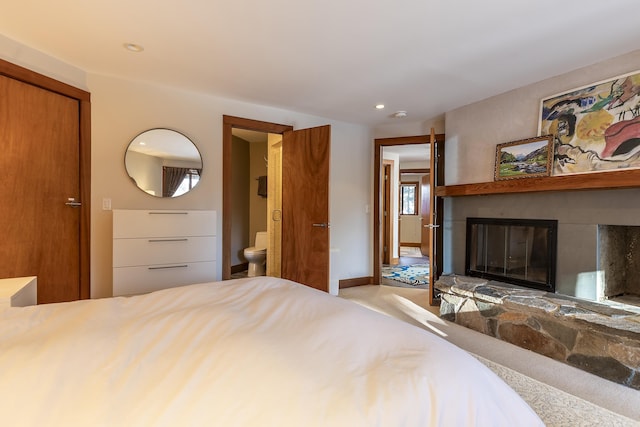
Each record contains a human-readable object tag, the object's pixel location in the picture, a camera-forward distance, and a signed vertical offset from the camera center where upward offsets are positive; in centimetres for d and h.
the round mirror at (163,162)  288 +49
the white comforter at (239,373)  64 -39
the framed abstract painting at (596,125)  223 +71
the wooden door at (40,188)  219 +19
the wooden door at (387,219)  597 -10
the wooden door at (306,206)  337 +9
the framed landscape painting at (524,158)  269 +53
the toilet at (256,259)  459 -69
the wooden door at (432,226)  326 -12
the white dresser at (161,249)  251 -31
